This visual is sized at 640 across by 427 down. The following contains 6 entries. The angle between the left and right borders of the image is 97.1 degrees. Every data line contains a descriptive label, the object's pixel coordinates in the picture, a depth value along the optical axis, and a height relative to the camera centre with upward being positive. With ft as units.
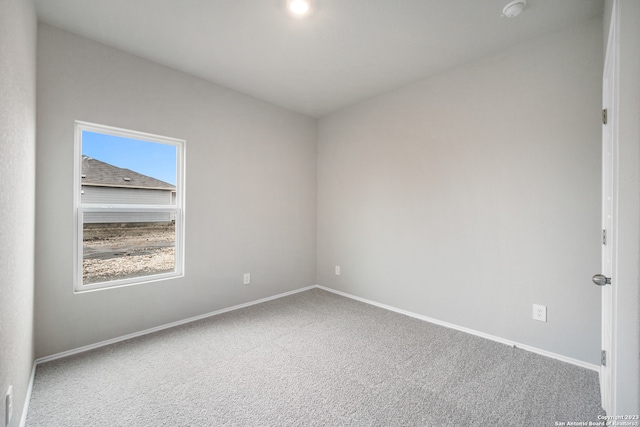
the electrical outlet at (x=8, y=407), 3.95 -2.82
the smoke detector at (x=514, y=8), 6.29 +4.70
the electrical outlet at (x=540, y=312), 7.56 -2.64
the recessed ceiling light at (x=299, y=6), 6.44 +4.82
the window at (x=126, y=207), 8.02 +0.18
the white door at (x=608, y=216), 3.75 -0.01
